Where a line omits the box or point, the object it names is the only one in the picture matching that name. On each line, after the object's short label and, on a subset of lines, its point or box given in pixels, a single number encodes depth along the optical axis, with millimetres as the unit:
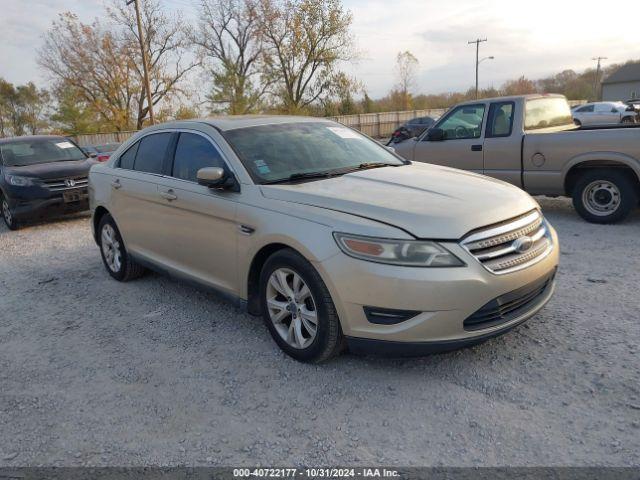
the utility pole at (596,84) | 72956
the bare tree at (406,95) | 57625
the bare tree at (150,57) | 39750
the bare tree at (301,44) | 42812
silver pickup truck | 6543
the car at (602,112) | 26984
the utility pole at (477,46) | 60594
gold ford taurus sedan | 2895
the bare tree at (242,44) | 42250
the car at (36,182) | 8875
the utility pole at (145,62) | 27622
